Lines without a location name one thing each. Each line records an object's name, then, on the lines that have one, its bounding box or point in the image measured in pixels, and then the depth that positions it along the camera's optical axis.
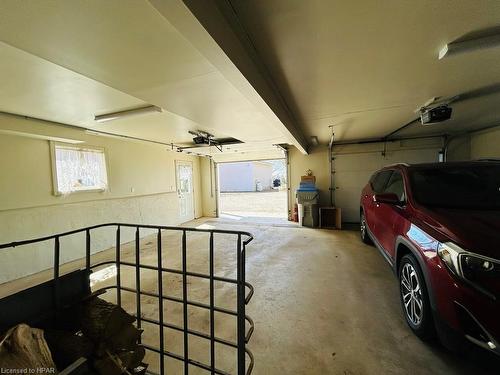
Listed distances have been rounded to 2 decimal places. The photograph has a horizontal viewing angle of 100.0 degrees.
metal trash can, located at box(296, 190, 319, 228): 6.00
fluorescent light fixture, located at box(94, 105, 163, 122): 3.00
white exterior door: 7.12
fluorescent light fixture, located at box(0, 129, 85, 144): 3.13
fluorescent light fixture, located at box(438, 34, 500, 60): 1.60
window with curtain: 3.90
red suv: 1.25
